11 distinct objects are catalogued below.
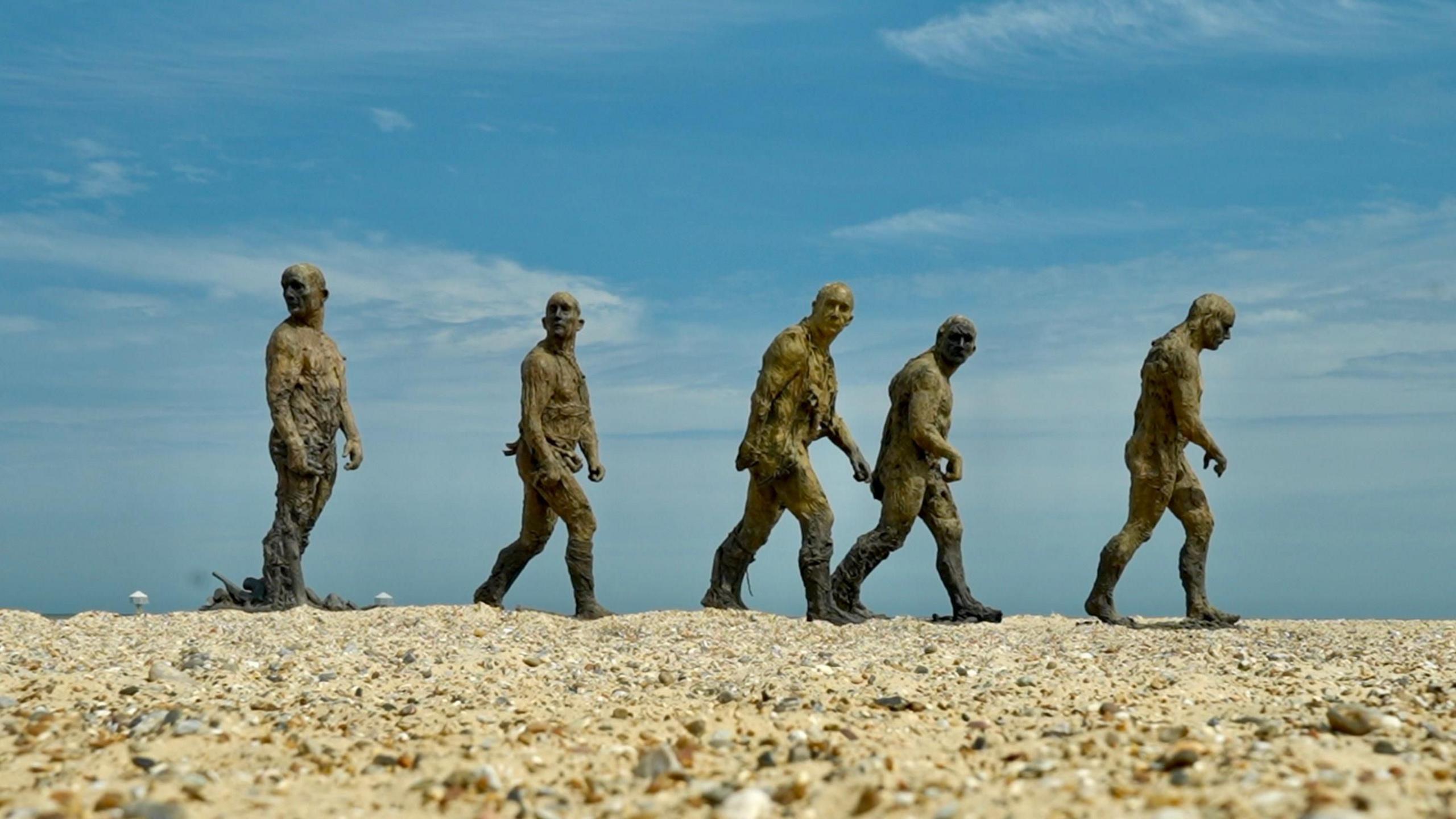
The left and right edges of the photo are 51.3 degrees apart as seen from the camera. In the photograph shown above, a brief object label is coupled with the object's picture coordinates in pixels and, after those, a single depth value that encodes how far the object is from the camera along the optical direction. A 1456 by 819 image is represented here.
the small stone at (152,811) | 6.07
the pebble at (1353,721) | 7.14
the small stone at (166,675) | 9.61
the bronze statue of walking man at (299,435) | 15.22
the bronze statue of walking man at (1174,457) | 14.98
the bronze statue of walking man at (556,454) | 14.97
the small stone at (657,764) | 6.55
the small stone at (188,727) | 7.59
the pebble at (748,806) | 5.85
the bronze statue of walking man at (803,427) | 14.31
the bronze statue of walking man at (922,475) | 15.05
